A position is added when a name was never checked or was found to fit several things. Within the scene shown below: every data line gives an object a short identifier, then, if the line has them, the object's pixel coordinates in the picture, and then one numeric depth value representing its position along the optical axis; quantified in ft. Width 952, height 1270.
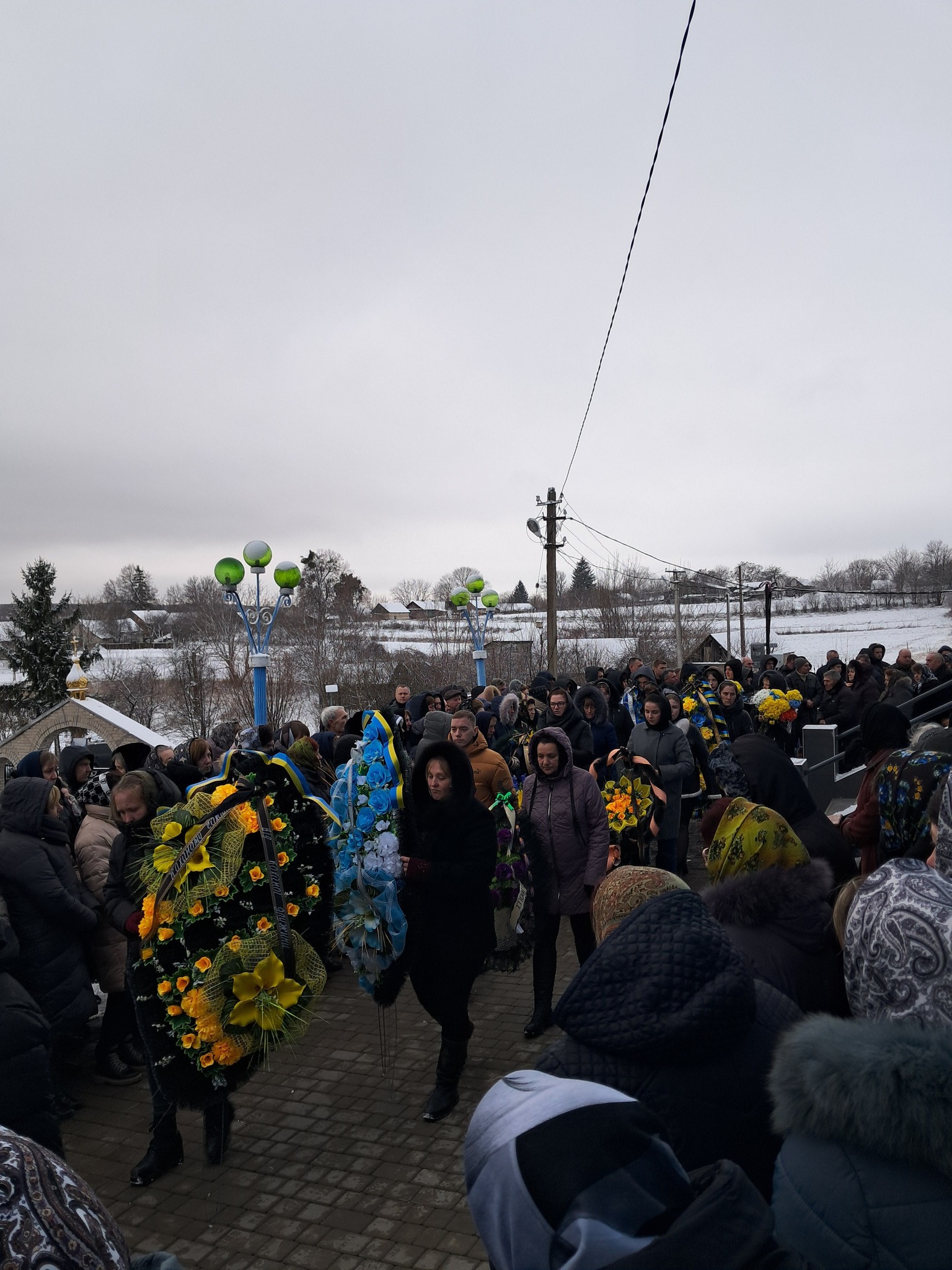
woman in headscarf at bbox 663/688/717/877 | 26.30
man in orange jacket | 20.30
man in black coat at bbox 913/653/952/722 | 34.32
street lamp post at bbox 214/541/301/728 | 34.83
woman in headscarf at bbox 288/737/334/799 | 21.75
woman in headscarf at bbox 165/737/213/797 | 23.68
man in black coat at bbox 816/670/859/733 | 37.91
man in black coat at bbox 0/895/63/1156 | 8.51
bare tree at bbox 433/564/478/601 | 132.98
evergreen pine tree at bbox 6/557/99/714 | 117.29
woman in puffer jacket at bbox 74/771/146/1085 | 16.01
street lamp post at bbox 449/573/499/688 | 57.47
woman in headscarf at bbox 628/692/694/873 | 23.24
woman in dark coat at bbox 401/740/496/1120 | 14.38
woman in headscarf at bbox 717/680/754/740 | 29.73
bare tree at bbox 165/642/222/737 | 100.37
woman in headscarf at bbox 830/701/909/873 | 14.24
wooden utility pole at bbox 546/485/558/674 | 65.36
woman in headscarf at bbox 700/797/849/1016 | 8.52
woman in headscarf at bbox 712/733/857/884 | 13.33
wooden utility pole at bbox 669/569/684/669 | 115.65
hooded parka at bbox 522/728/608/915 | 17.47
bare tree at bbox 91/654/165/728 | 113.80
